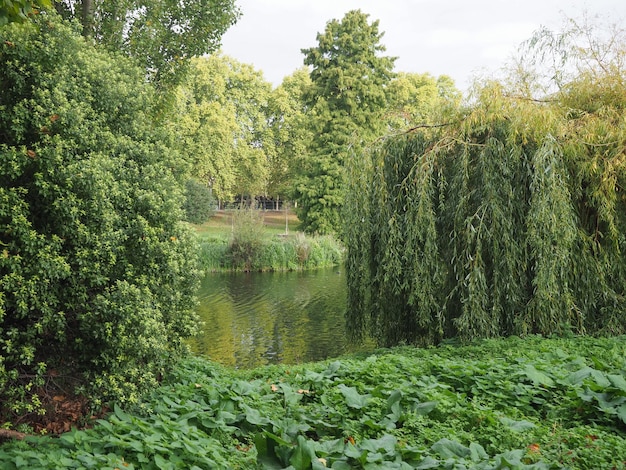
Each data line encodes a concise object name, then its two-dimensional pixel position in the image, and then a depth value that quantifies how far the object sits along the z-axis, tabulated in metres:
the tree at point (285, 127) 40.56
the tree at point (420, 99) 8.88
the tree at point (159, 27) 8.66
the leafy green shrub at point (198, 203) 30.20
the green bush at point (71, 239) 4.47
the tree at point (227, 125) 33.71
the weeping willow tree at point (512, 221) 7.54
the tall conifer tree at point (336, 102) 28.97
